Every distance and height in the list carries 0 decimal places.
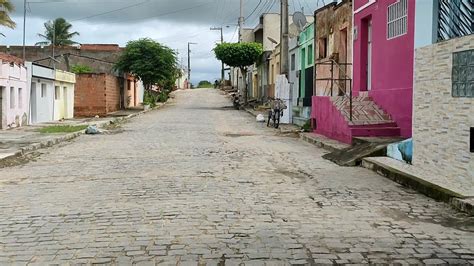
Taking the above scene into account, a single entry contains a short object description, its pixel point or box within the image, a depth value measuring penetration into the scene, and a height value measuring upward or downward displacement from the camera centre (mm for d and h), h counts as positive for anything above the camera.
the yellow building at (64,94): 31125 +894
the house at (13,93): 22516 +696
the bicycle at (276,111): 25339 +40
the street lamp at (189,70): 111438 +8532
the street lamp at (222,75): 88531 +6038
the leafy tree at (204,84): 106100 +5461
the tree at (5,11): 16453 +2941
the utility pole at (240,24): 52188 +8528
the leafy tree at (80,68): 42034 +3258
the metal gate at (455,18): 8281 +1511
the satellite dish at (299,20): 27438 +4615
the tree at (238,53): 43969 +4686
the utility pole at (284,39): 25266 +3396
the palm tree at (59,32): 59312 +8447
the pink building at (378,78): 13609 +990
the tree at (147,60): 41500 +3818
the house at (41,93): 26984 +836
